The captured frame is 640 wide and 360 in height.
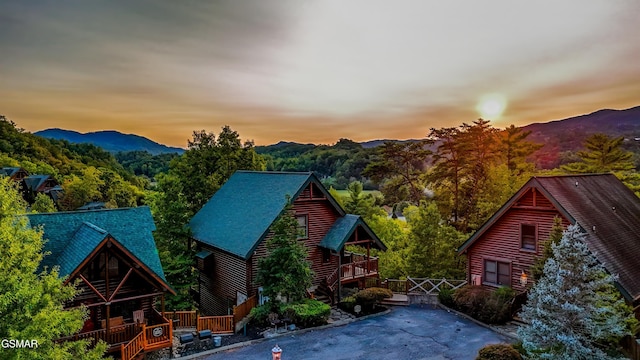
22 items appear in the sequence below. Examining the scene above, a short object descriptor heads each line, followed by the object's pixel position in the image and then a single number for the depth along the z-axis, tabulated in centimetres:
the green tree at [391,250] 2698
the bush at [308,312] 1927
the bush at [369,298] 2158
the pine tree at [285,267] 1950
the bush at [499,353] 1430
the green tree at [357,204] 3872
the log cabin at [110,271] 1513
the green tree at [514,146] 3884
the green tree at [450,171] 3391
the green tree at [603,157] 3653
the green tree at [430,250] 2533
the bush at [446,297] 2209
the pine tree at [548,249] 1703
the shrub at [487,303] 1945
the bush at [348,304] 2170
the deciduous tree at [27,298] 966
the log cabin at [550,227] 1773
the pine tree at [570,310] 1224
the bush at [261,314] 1944
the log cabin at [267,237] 2167
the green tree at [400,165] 4288
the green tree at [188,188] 2339
